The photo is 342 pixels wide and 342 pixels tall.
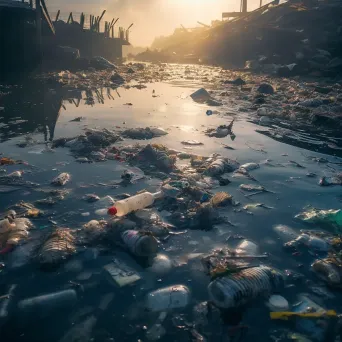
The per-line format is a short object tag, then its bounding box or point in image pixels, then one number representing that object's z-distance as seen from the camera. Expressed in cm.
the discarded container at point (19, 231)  240
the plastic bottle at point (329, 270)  210
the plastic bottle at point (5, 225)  247
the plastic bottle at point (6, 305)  175
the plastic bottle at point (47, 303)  181
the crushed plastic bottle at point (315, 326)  171
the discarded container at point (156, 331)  167
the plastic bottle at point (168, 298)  187
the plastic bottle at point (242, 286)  183
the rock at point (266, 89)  994
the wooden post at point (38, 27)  1328
